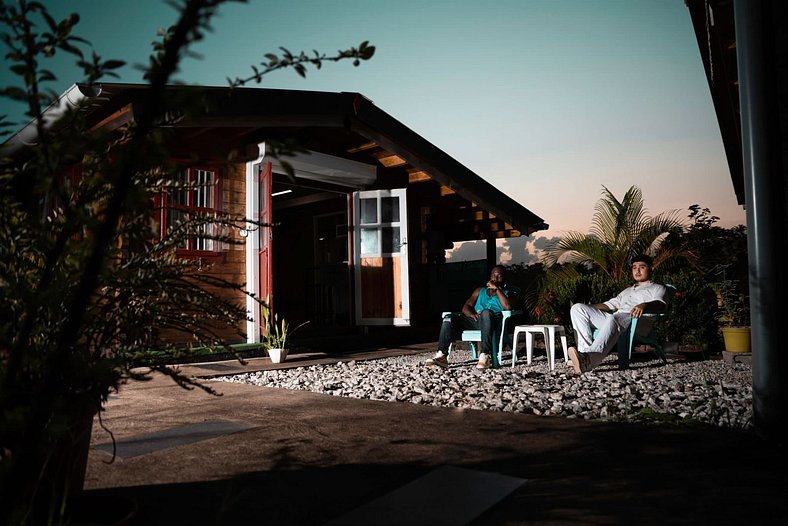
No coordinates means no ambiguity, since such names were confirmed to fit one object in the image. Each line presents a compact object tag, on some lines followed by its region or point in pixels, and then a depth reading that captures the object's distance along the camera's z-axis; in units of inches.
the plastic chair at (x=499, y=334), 204.4
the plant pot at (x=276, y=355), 212.8
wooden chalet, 232.8
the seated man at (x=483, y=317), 203.5
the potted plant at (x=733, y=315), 215.5
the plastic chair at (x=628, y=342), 187.8
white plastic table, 203.3
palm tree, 292.7
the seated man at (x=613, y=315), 180.1
